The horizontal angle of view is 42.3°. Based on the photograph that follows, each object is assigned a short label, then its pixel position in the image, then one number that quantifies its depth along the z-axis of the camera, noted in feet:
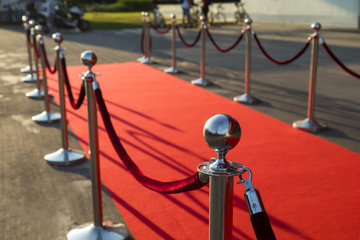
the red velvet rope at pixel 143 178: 7.42
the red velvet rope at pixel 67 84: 14.97
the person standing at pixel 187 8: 73.91
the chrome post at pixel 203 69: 30.25
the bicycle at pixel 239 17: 79.53
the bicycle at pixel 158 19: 75.61
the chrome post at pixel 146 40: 40.01
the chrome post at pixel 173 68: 34.71
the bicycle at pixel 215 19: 79.47
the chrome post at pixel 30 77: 32.58
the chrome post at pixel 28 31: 32.27
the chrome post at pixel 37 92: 26.73
